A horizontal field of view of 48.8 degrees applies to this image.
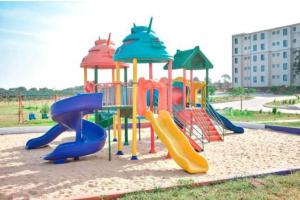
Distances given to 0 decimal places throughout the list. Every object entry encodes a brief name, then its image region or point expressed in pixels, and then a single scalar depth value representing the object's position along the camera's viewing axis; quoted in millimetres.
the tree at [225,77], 102656
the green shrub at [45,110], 23238
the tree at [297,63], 59581
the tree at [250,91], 55994
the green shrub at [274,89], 58031
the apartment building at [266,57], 61500
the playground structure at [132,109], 8148
